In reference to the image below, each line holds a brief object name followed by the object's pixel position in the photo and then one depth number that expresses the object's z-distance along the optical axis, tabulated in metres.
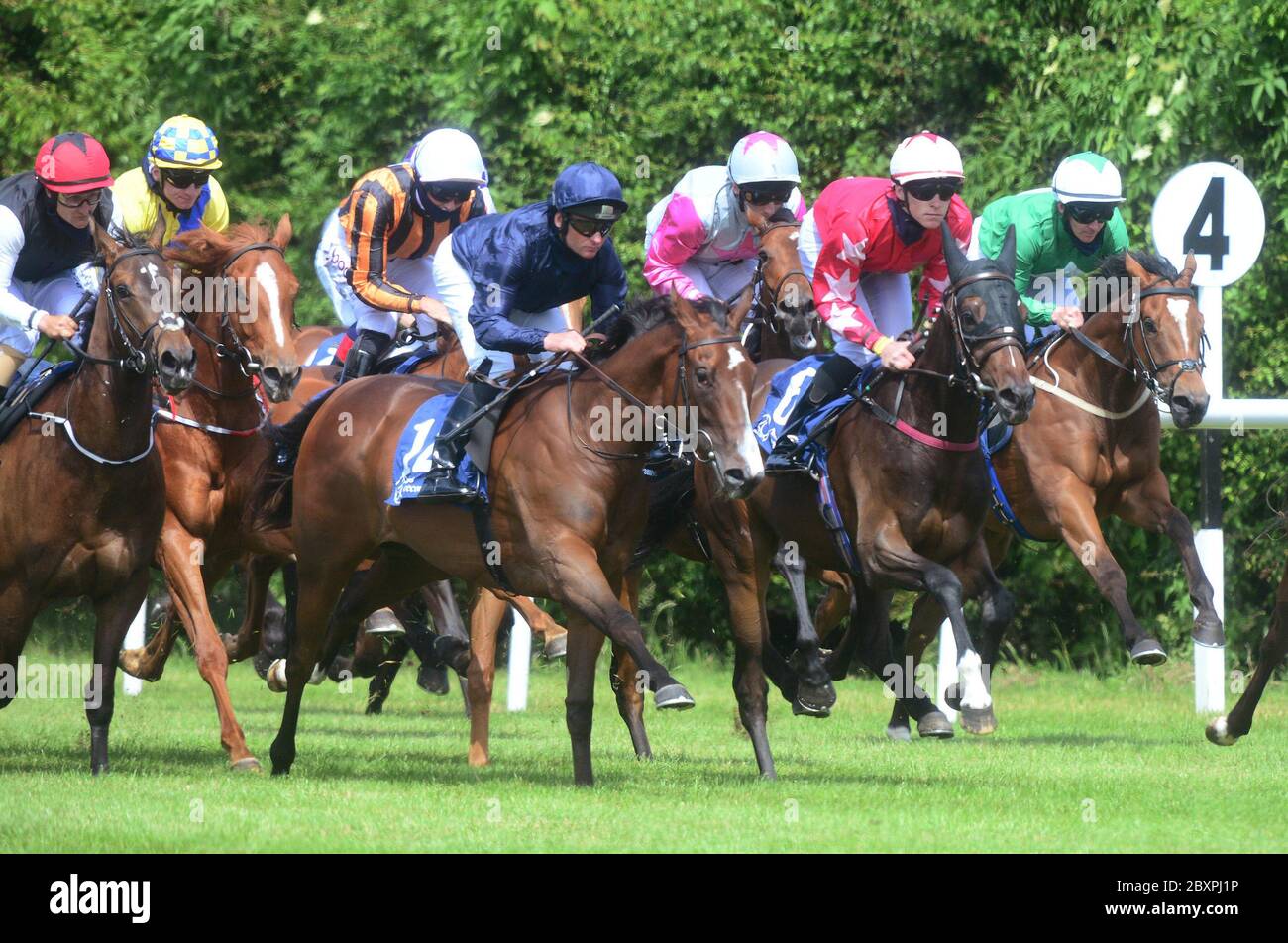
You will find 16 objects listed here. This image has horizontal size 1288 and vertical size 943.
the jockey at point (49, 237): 16.47
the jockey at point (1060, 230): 19.28
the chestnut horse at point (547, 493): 14.57
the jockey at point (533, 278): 15.63
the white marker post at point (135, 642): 25.16
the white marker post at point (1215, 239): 21.44
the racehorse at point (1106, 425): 18.61
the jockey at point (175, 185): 18.36
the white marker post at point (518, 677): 23.31
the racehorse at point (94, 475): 16.03
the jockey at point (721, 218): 18.64
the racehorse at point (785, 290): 18.17
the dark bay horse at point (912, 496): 16.16
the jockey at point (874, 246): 17.30
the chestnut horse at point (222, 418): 16.91
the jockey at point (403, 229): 19.78
